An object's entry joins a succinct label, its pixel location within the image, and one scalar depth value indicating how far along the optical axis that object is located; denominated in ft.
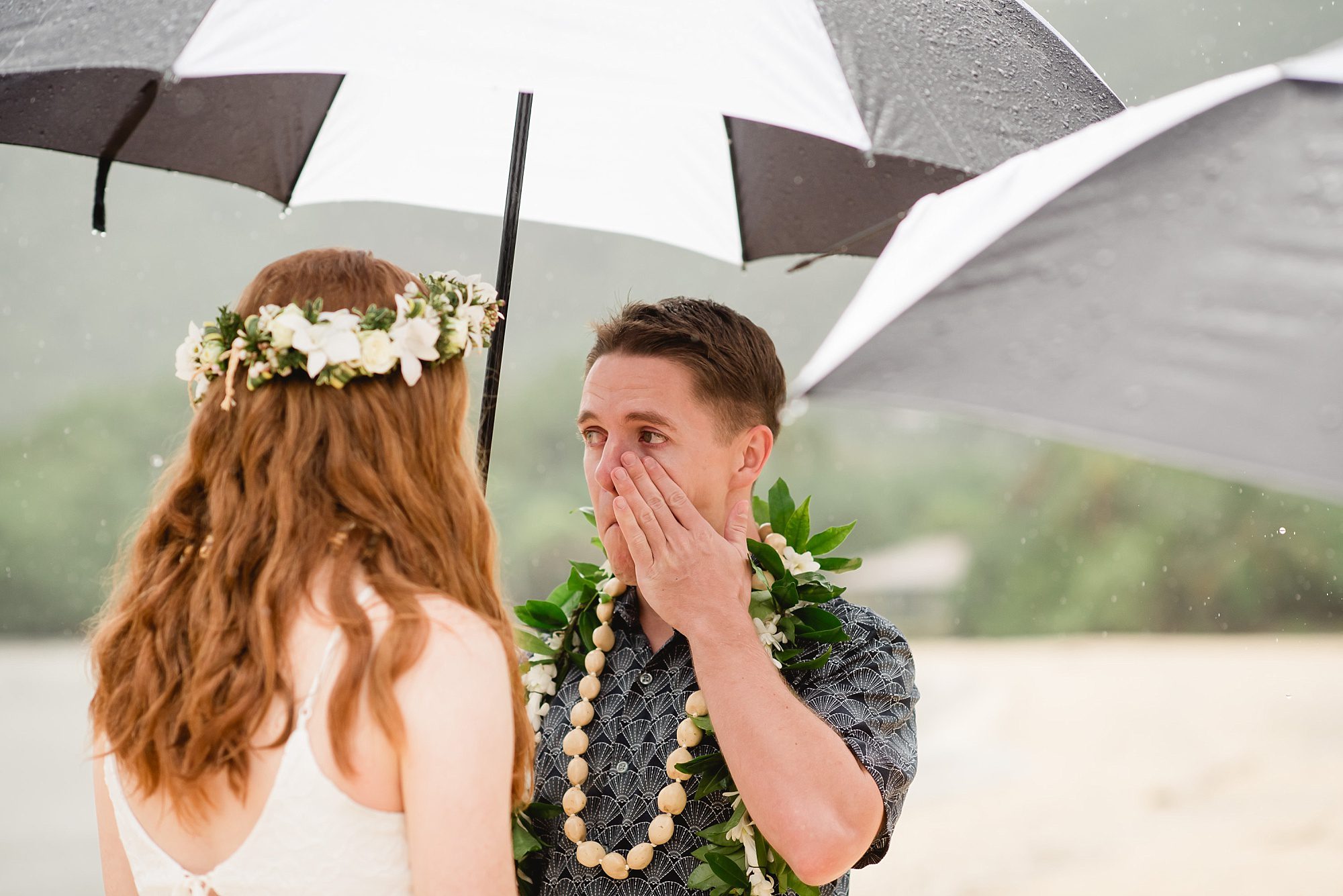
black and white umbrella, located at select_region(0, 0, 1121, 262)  4.80
